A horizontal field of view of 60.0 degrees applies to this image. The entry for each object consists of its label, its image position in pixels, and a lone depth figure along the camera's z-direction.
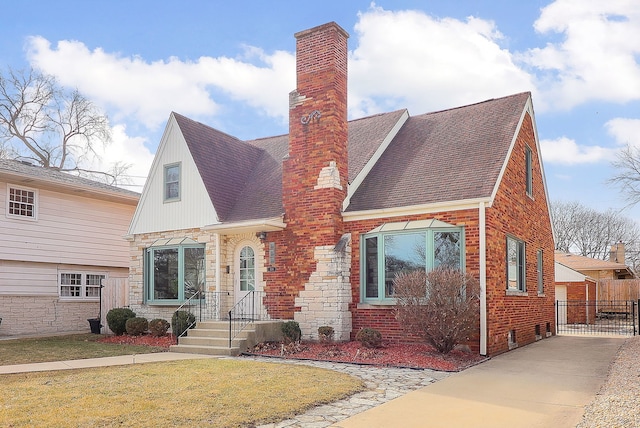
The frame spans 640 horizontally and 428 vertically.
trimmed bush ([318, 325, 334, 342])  12.77
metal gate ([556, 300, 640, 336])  20.16
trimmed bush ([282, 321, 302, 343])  13.25
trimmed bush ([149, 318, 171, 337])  15.20
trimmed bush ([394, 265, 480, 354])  10.81
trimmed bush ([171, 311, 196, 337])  14.35
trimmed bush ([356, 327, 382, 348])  12.05
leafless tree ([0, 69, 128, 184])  31.14
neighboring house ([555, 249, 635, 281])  30.86
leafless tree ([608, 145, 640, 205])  19.17
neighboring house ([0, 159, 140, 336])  17.17
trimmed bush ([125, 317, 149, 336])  15.59
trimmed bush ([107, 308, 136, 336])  16.12
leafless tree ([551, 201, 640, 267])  48.59
